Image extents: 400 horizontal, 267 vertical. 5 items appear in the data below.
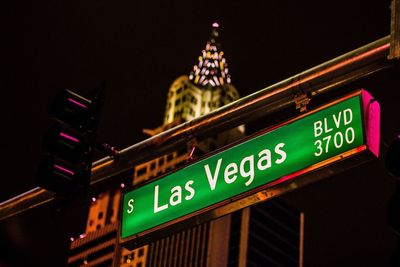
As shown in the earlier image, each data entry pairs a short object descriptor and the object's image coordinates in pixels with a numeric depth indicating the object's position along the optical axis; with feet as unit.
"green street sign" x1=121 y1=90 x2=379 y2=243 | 18.75
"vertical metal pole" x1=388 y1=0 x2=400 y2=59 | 18.97
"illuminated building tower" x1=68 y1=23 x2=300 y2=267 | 353.92
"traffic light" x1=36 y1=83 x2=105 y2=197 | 22.40
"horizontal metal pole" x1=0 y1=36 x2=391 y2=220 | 19.93
